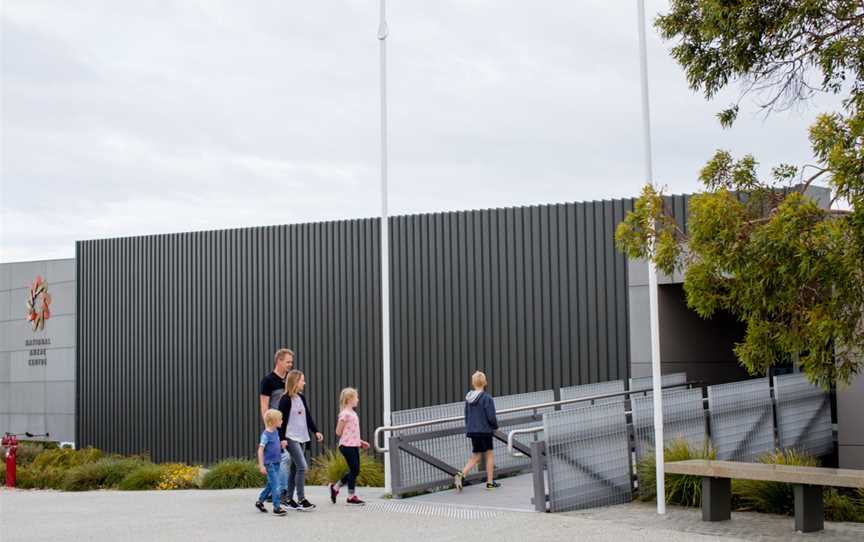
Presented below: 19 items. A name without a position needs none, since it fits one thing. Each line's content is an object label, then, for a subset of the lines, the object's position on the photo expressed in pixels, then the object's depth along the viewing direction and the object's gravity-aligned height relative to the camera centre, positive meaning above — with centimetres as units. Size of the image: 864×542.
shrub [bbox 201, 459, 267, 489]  1767 -206
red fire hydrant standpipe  2106 -197
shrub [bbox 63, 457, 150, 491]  1961 -222
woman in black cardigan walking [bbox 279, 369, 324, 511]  1277 -92
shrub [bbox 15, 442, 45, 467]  2467 -231
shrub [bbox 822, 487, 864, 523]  1290 -200
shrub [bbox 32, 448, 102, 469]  2288 -224
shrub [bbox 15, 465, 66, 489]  2066 -239
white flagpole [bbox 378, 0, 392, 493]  1471 +119
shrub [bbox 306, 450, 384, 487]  1580 -194
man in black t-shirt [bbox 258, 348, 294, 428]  1309 -42
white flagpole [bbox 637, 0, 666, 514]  1232 +6
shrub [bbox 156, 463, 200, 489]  1844 -215
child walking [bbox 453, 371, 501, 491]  1450 -102
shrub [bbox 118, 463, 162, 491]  1877 -220
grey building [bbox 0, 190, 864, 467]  2062 +45
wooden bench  1104 -144
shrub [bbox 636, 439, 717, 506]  1311 -168
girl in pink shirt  1324 -107
